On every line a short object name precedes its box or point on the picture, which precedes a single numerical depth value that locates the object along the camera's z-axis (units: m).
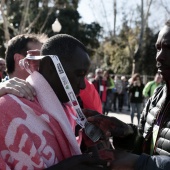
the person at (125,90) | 15.44
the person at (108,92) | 11.84
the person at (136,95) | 10.16
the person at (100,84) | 10.83
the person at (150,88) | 9.13
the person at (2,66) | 5.37
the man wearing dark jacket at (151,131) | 1.57
